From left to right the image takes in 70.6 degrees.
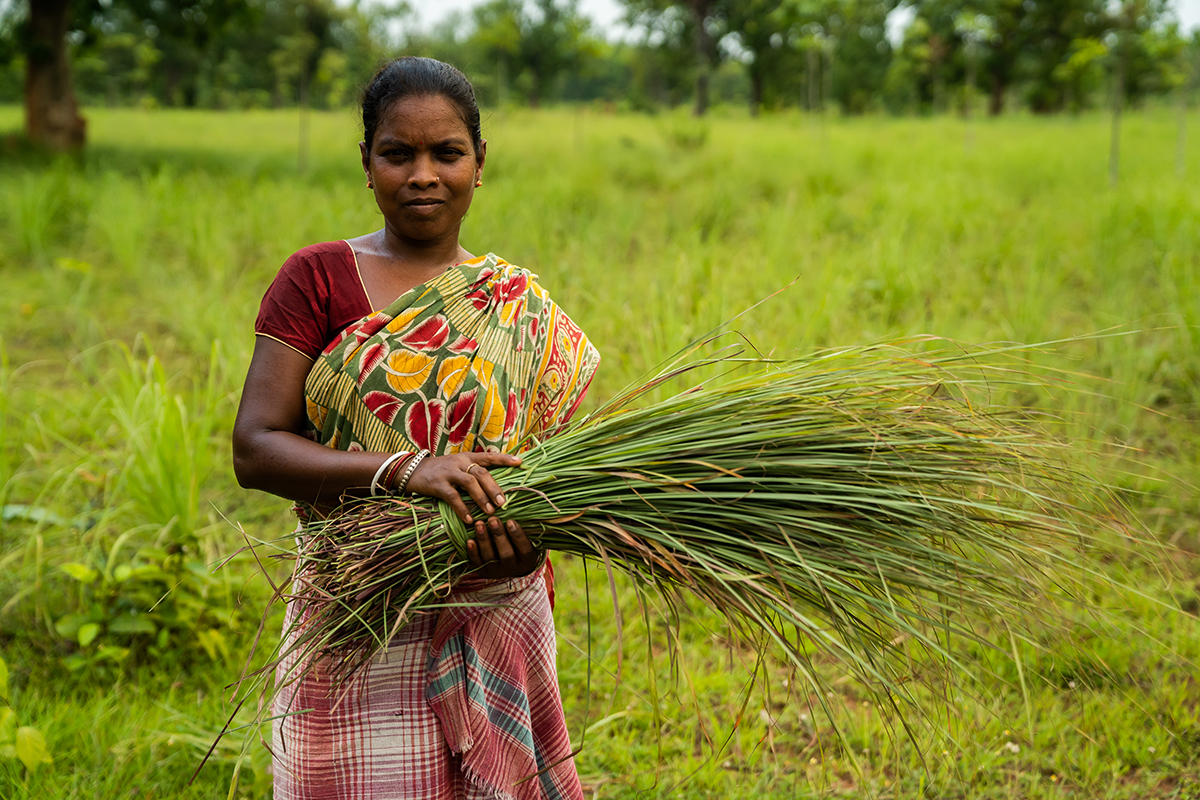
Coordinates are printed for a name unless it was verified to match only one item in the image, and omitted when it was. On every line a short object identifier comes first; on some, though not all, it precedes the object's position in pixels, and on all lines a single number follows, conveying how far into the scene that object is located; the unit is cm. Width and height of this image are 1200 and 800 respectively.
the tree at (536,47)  3195
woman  118
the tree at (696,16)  2417
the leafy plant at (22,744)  166
